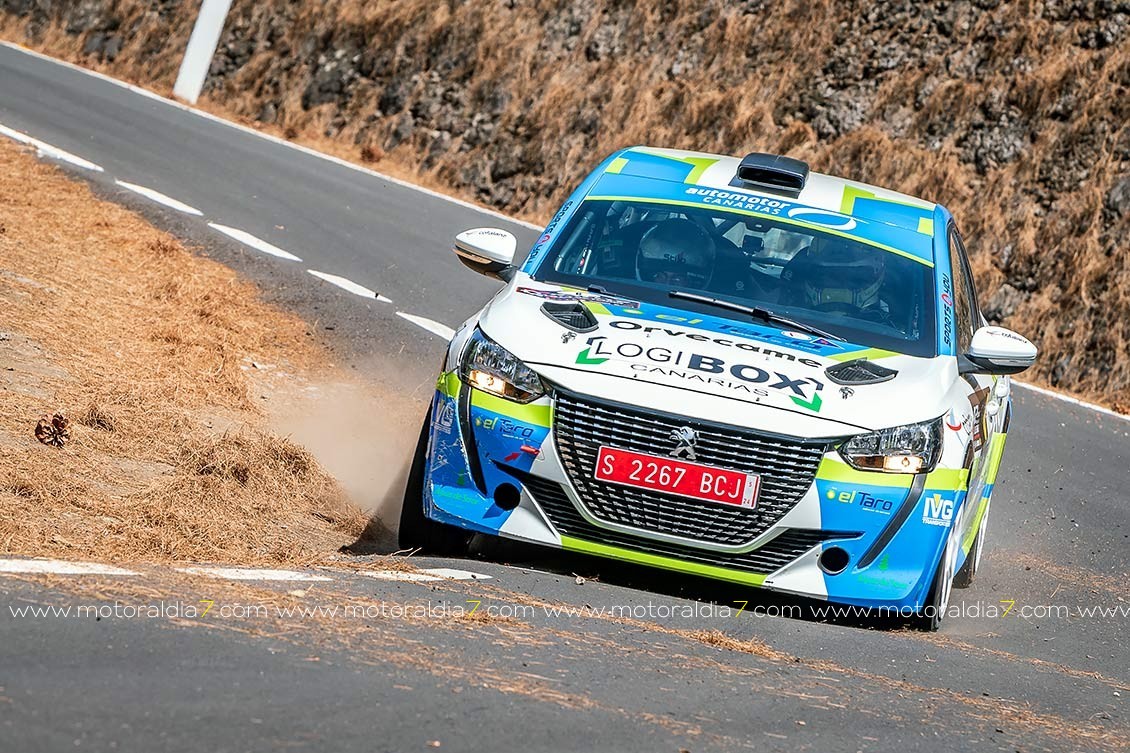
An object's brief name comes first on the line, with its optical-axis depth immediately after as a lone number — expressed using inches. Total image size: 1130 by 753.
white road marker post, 1889.8
